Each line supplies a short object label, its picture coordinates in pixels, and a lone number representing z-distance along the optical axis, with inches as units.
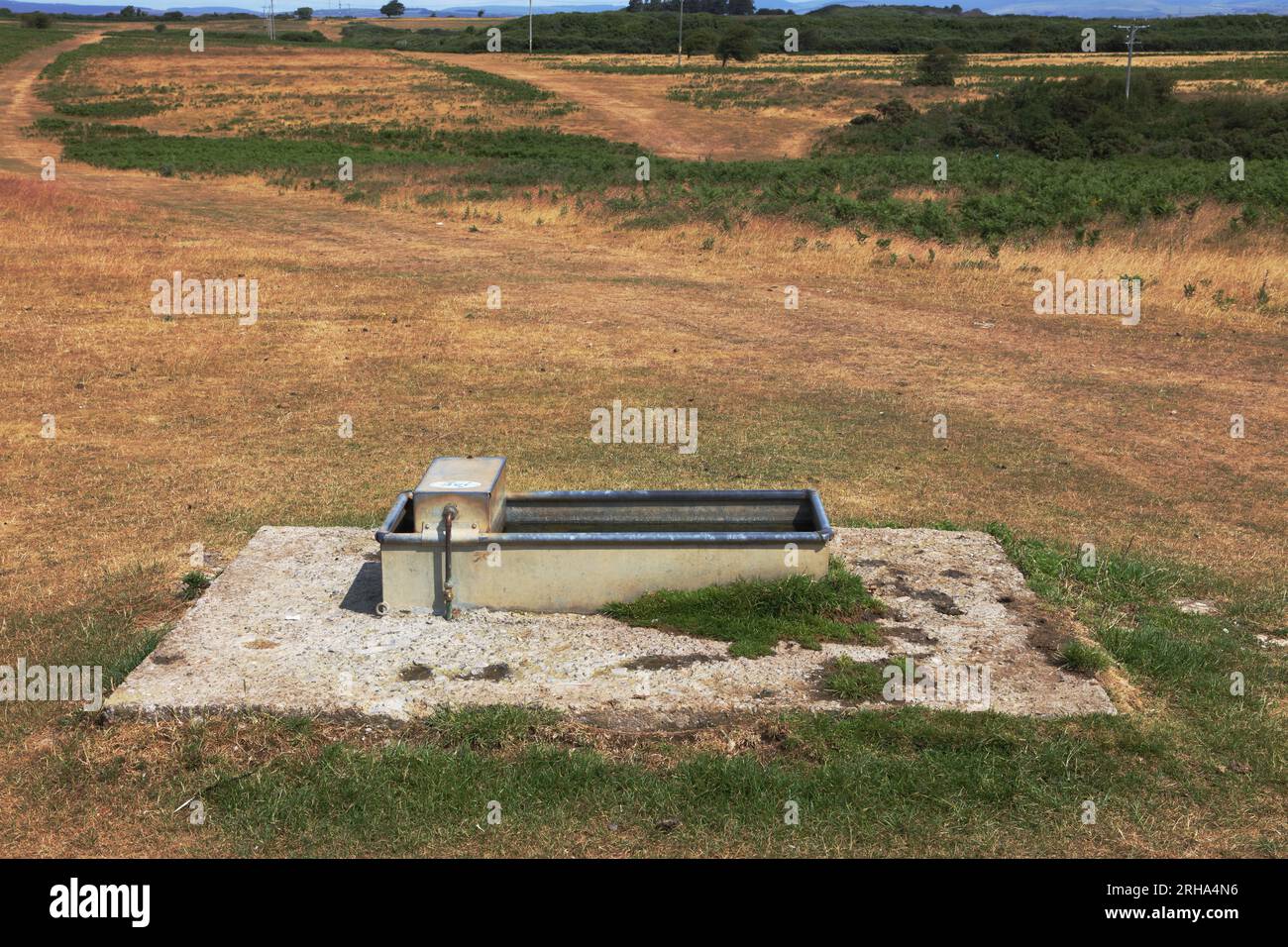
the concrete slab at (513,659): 214.5
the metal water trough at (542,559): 240.1
